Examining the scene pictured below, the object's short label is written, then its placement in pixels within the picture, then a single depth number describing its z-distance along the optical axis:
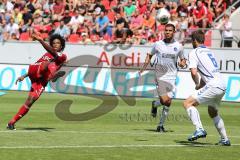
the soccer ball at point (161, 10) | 29.62
